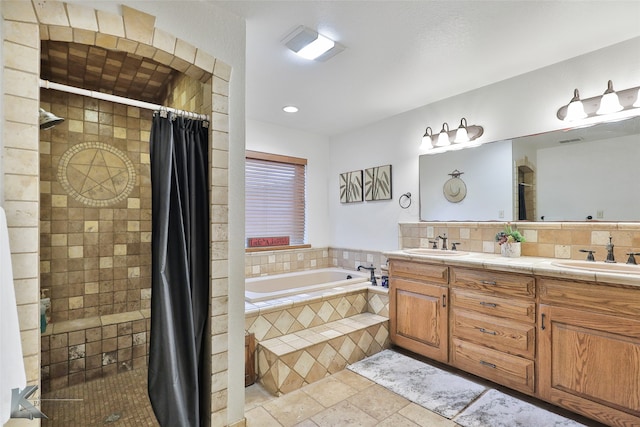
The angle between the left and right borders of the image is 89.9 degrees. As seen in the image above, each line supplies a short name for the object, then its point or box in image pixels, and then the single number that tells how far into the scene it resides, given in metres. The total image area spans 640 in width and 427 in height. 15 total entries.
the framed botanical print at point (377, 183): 3.77
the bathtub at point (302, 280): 3.37
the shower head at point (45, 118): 1.51
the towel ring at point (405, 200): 3.56
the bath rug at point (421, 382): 2.14
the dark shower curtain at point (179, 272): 1.66
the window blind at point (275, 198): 3.83
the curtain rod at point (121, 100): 1.41
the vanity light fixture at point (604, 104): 2.17
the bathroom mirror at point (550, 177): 2.21
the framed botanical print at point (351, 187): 4.12
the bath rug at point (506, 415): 1.91
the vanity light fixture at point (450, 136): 3.00
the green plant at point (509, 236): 2.56
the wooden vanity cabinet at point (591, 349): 1.72
